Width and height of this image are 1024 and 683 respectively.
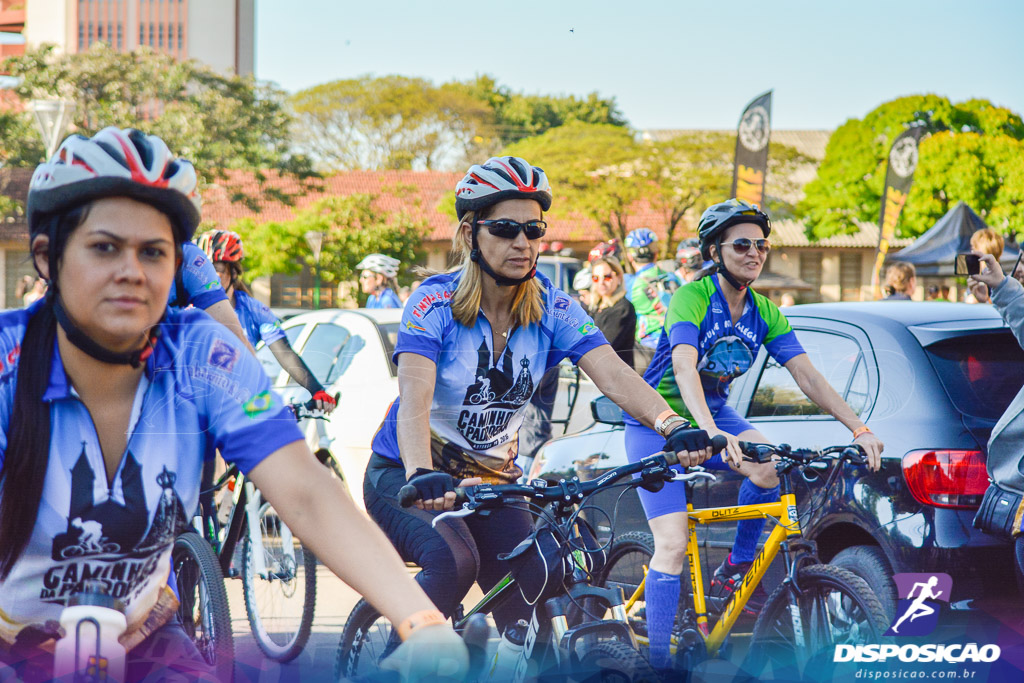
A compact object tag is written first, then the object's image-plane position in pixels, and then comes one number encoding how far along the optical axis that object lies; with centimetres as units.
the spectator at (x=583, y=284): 917
